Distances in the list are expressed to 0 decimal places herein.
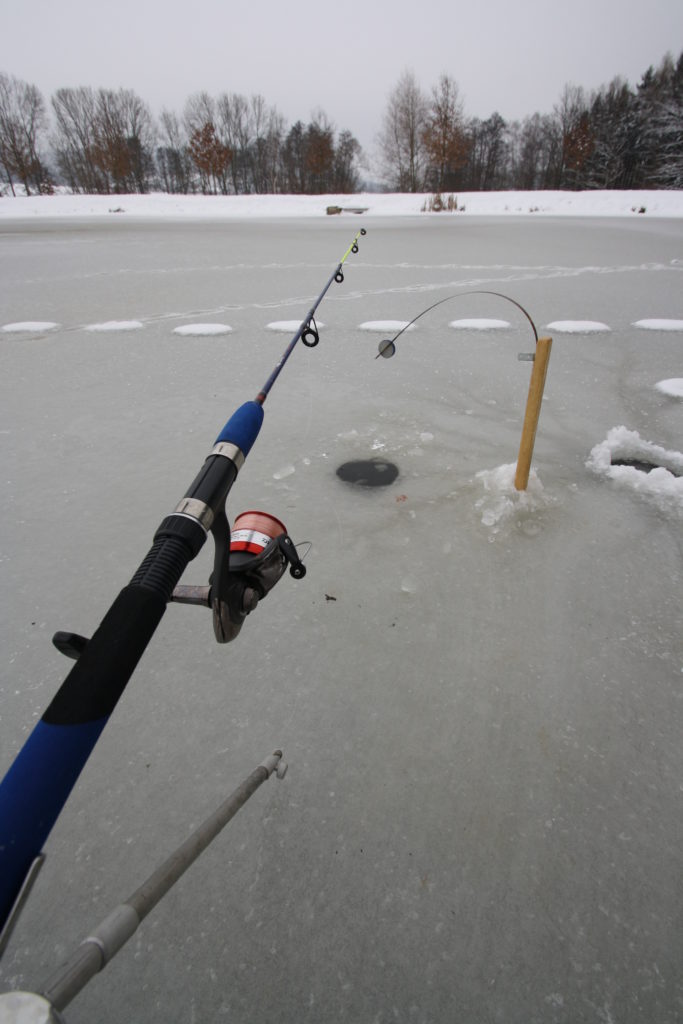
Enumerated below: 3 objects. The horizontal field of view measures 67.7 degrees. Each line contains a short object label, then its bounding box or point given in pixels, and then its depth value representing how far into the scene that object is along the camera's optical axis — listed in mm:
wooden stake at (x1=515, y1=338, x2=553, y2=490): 2043
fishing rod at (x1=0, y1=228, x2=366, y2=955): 466
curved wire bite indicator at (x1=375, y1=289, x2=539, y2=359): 2187
